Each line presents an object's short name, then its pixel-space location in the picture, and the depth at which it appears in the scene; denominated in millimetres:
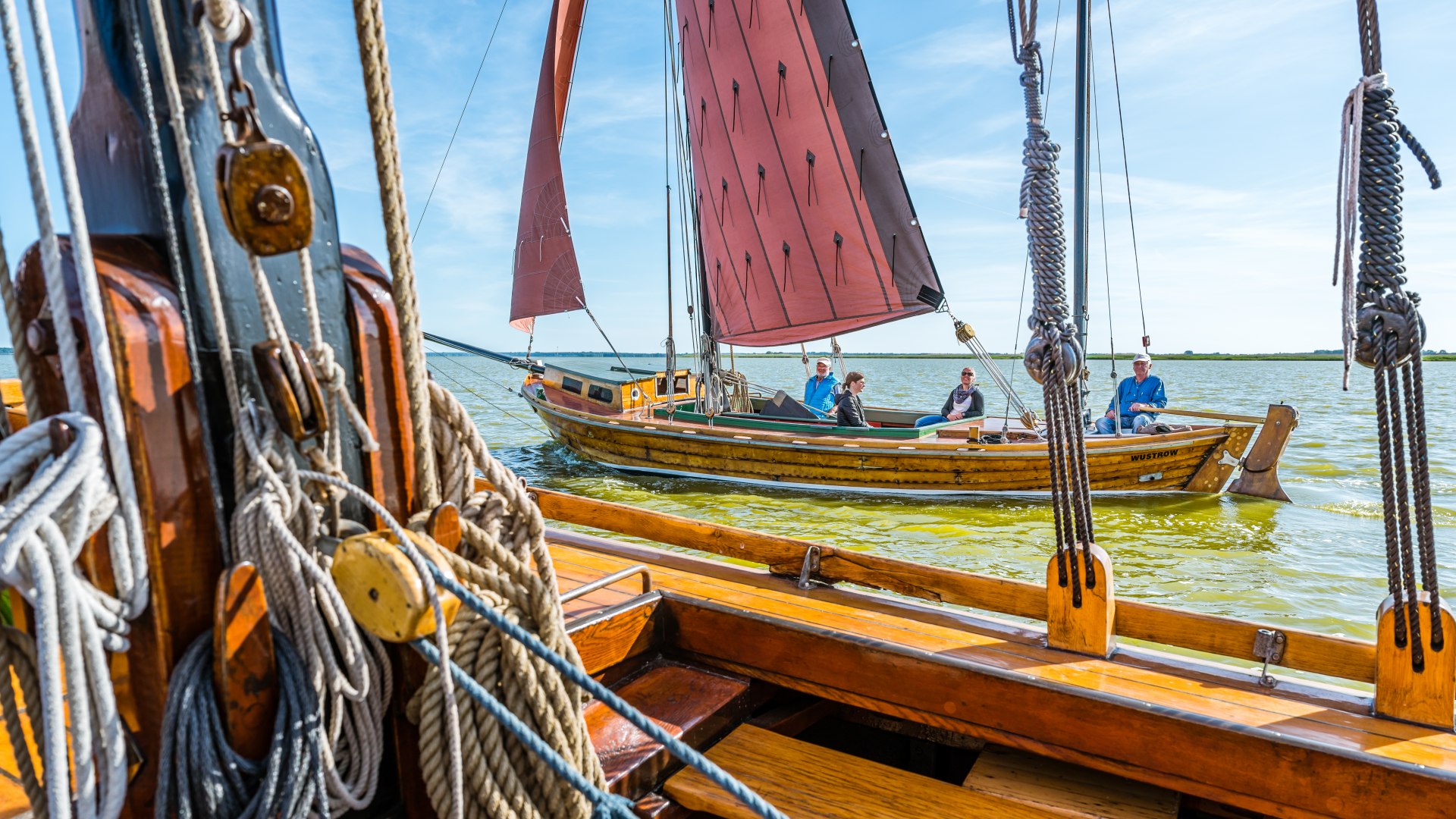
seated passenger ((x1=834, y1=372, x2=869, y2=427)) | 10797
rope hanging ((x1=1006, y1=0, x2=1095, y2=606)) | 2109
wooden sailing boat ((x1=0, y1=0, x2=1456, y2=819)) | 1049
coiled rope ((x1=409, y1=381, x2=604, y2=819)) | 1181
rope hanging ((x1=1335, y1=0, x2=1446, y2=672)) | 1636
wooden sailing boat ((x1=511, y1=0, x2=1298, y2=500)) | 9641
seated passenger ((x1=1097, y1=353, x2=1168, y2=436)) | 9820
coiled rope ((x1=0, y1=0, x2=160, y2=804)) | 890
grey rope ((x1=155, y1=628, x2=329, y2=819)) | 1062
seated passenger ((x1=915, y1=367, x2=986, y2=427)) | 11430
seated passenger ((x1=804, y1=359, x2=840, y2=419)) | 11727
